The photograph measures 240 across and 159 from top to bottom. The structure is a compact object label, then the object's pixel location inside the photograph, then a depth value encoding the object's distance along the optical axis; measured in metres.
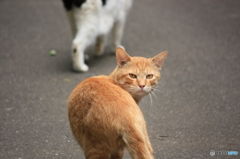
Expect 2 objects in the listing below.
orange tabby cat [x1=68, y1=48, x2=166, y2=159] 4.84
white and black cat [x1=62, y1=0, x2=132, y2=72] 10.69
